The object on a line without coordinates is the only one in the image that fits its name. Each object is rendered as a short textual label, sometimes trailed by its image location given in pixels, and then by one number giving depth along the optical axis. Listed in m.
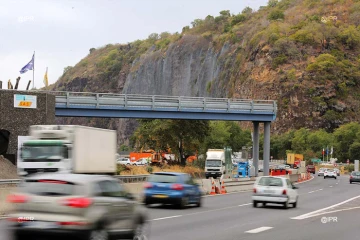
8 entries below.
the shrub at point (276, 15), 184.25
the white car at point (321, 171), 82.50
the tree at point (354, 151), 123.81
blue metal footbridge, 58.75
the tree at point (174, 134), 71.83
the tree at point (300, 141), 126.25
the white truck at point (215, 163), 66.56
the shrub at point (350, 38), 147.88
